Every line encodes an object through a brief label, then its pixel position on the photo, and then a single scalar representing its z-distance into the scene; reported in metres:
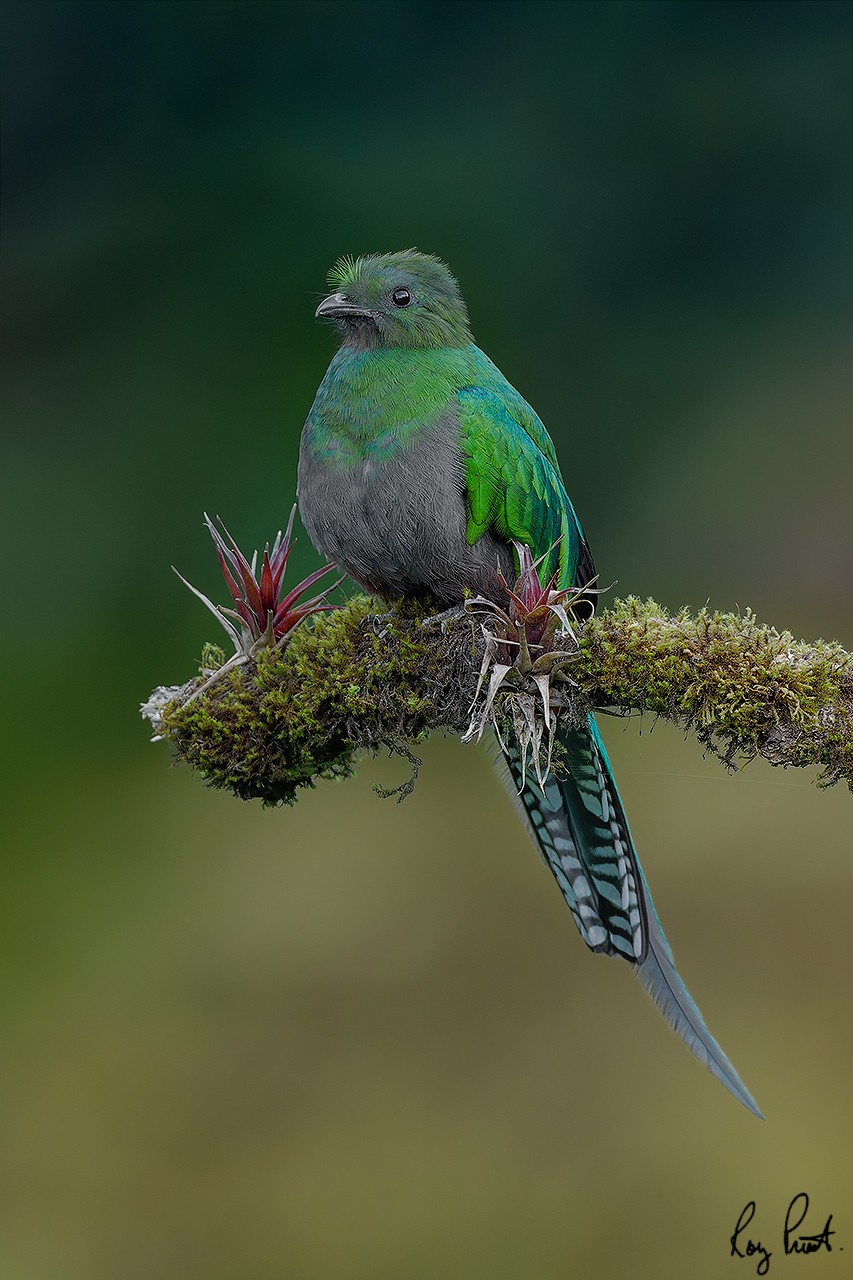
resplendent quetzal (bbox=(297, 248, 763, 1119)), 5.25
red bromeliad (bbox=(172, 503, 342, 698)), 4.70
